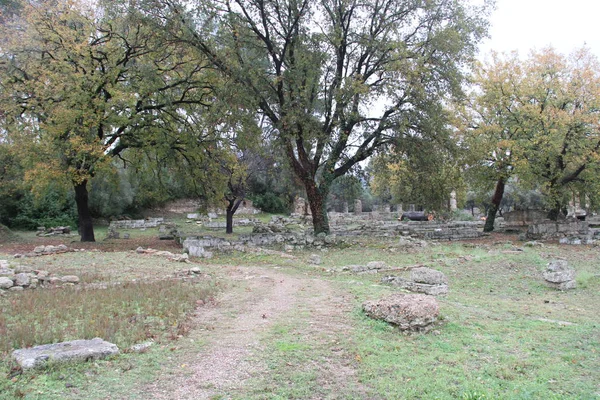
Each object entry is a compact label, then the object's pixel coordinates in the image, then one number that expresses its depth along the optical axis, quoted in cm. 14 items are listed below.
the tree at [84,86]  1623
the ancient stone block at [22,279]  895
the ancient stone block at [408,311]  643
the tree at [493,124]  2308
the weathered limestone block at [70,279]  948
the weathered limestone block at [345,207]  4983
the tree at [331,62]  1666
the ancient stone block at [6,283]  870
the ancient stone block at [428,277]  968
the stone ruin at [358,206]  5079
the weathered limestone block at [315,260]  1437
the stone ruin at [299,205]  4716
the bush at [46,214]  2939
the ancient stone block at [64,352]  443
